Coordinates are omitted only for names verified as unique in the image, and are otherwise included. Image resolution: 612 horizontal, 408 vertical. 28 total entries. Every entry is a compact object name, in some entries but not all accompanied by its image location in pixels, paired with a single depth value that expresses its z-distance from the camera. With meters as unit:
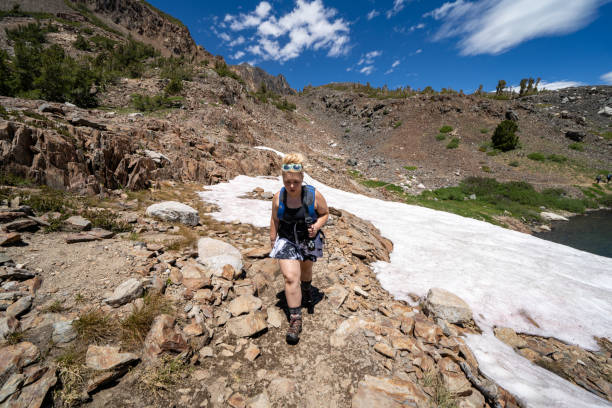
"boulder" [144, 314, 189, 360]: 2.52
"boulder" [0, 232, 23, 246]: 3.37
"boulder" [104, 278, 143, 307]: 2.90
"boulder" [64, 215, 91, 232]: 4.29
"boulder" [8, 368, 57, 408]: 1.84
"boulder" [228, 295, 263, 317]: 3.48
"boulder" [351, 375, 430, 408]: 2.47
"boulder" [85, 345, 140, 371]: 2.22
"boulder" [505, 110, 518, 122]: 34.19
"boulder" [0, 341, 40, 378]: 1.99
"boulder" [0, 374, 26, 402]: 1.87
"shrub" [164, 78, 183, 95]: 21.48
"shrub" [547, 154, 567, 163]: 25.67
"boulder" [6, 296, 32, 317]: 2.46
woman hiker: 3.25
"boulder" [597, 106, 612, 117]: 35.16
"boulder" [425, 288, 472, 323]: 4.25
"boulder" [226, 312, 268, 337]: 3.14
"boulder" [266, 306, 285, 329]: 3.48
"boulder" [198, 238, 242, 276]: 4.25
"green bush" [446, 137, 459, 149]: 30.35
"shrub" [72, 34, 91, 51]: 32.03
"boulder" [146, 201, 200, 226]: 6.01
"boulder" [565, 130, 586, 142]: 29.59
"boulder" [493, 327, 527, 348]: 4.04
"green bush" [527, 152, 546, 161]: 26.08
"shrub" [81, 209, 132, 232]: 4.71
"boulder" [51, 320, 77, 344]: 2.35
